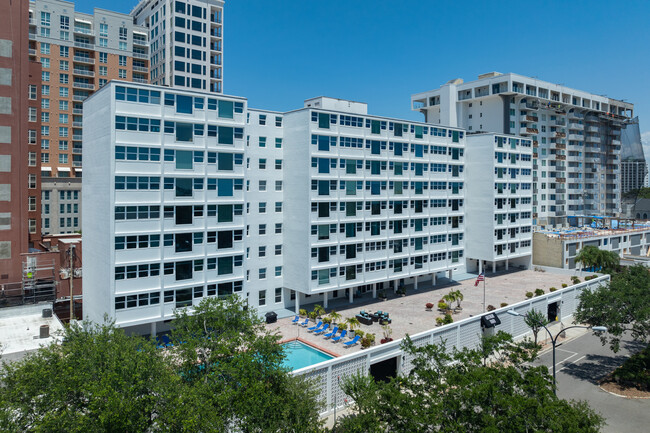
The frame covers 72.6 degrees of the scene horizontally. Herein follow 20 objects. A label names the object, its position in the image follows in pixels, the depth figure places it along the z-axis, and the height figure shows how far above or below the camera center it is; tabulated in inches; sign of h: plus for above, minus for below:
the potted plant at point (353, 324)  1705.2 -460.1
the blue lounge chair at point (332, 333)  1685.9 -480.9
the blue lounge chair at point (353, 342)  1602.1 -487.6
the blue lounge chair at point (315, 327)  1749.5 -478.0
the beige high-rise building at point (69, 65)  3191.4 +1080.7
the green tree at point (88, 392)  690.8 -311.5
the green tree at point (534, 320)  1538.4 -396.1
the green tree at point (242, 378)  780.6 -336.2
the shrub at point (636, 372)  1371.8 -513.7
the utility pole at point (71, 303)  1717.2 -386.8
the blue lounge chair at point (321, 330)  1731.5 -483.4
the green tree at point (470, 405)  706.8 -339.1
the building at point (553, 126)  3619.6 +740.2
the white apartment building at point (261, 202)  1518.2 +21.0
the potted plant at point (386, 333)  1584.6 -472.9
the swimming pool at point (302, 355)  1441.9 -504.7
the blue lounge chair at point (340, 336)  1642.5 -481.9
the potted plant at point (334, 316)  1788.5 -442.7
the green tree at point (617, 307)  1400.1 -319.8
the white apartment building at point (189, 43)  3142.2 +1196.8
